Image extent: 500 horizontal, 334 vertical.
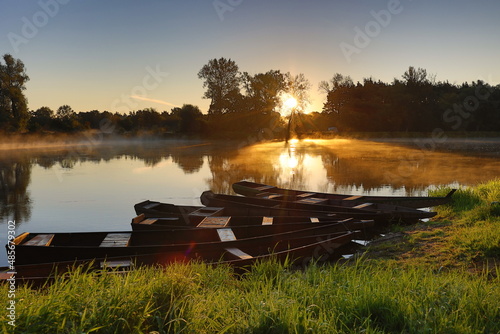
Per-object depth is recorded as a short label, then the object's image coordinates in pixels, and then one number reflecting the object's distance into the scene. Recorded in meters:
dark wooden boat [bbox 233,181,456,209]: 12.73
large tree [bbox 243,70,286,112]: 72.69
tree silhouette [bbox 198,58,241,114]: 69.88
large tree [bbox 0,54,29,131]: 51.72
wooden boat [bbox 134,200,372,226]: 10.55
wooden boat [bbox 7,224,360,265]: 7.38
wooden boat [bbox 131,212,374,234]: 9.45
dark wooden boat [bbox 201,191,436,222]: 11.27
